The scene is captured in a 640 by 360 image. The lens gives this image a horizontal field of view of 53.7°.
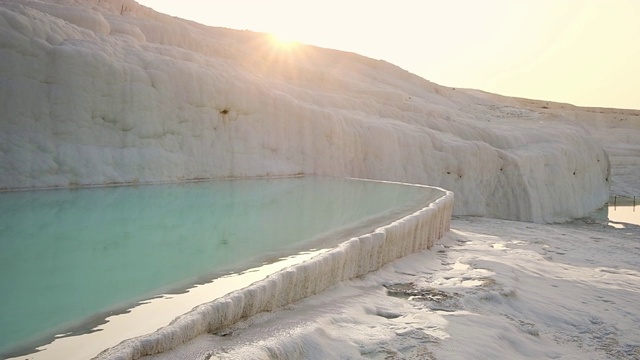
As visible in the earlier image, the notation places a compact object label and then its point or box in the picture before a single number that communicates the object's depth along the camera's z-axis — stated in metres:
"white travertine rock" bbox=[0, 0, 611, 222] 8.91
